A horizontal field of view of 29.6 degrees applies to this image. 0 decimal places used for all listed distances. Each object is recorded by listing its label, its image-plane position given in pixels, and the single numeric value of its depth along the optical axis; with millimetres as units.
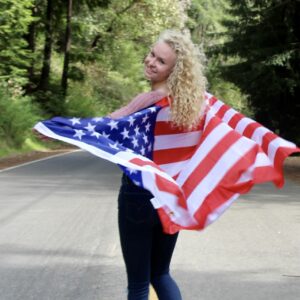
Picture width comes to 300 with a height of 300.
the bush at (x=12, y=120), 26859
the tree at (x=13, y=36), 20516
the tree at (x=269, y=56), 18641
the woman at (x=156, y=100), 2848
